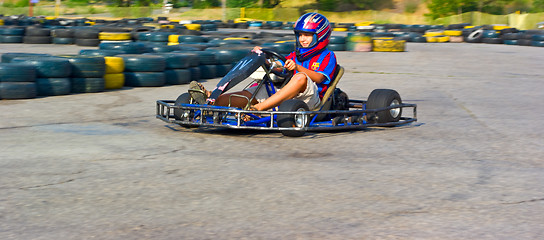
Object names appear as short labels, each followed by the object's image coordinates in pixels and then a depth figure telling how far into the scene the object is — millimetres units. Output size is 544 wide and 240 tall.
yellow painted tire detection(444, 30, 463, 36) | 27000
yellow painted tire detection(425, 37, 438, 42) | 26216
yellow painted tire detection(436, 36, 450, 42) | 26464
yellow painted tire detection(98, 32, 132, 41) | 18703
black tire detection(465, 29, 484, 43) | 26406
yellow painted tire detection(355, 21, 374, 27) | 39462
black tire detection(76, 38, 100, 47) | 19000
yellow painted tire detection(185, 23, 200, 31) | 28867
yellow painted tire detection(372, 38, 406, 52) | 19453
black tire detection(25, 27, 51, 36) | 19984
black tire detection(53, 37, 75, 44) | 19703
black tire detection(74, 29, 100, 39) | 18922
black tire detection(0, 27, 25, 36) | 19797
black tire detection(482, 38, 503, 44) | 25828
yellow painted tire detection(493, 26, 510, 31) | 27962
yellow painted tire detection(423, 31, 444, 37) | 26500
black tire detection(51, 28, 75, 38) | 19719
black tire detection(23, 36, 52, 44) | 19906
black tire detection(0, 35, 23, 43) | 19739
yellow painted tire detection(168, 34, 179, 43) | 17531
